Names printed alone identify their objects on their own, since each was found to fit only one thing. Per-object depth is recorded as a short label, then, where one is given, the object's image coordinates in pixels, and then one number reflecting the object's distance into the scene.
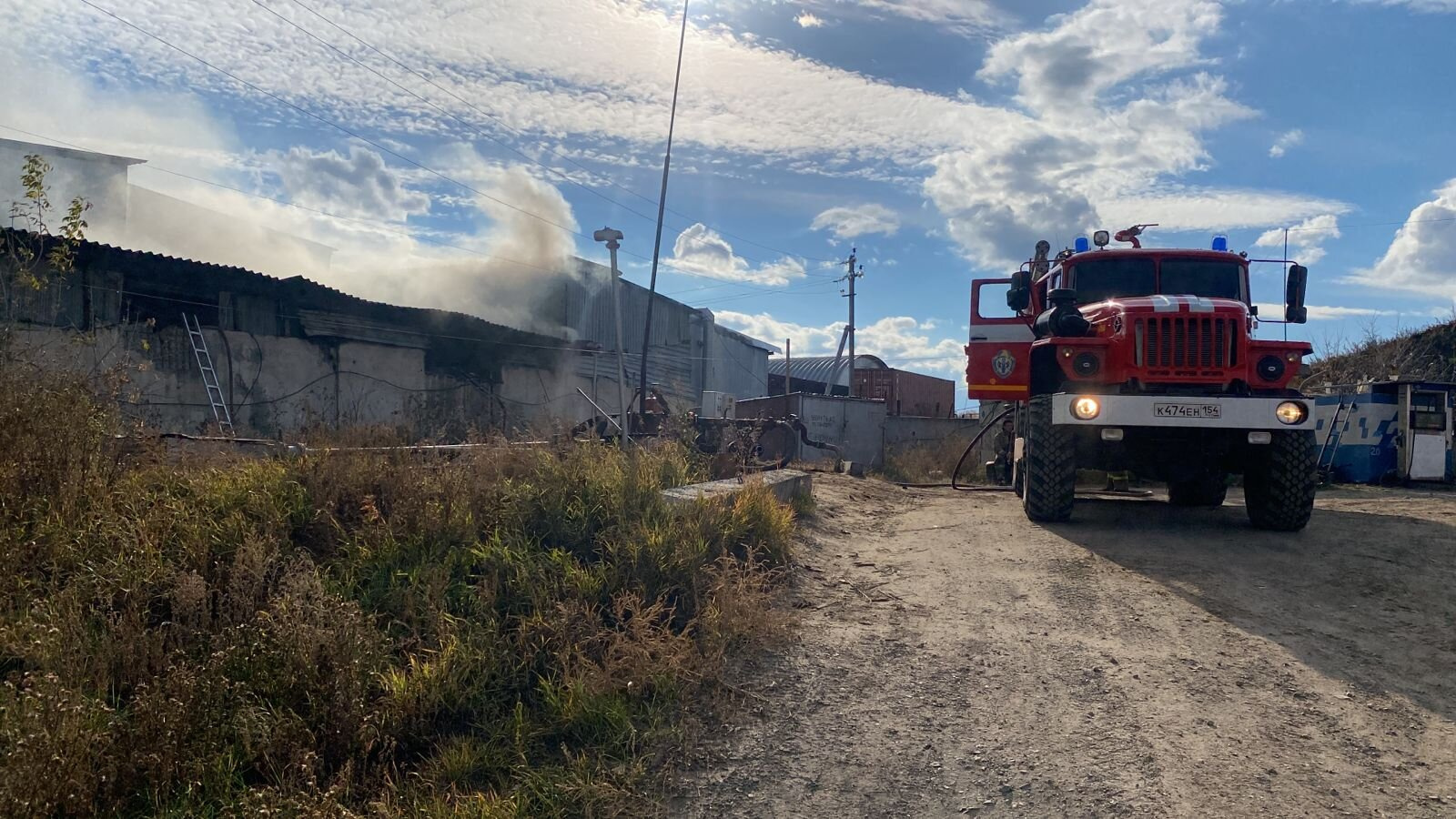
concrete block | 6.05
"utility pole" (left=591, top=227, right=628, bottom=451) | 11.97
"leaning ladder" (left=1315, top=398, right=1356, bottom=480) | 13.59
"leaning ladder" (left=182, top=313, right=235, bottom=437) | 14.25
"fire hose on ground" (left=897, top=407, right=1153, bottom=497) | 11.57
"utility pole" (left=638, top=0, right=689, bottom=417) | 15.39
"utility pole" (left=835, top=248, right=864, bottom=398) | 40.30
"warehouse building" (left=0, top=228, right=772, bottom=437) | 12.88
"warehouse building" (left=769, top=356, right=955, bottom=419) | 31.92
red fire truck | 7.09
